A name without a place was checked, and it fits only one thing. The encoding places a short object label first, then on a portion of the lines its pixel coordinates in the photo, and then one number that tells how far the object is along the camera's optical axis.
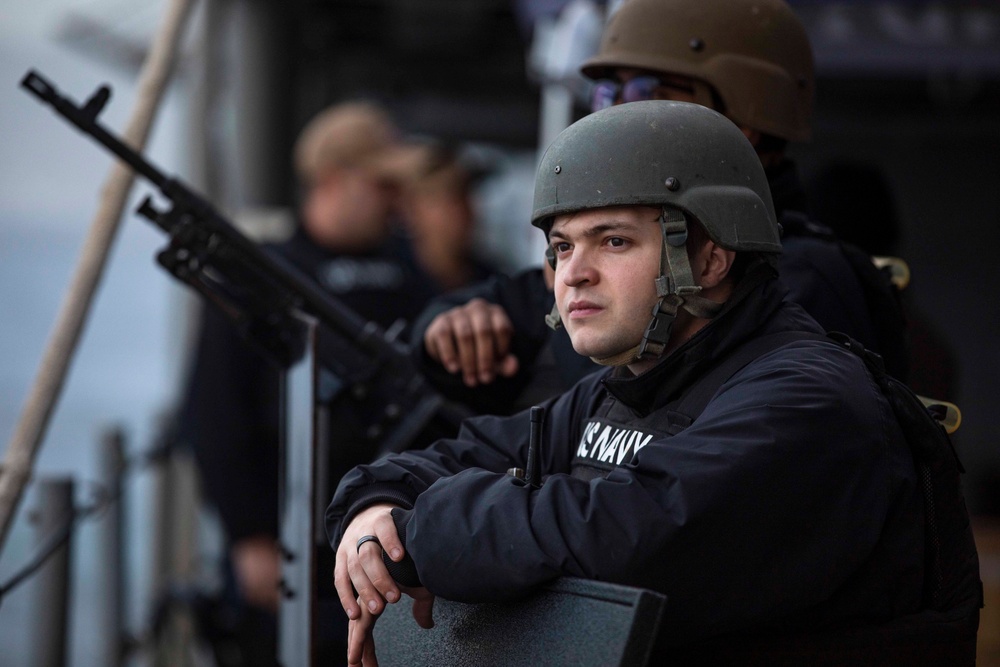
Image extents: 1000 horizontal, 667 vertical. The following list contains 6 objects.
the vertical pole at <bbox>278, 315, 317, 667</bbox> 5.52
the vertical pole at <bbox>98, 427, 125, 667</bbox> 10.97
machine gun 6.57
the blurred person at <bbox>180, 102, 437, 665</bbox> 10.02
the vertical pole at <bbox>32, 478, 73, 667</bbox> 8.01
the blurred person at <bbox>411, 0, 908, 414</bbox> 5.11
